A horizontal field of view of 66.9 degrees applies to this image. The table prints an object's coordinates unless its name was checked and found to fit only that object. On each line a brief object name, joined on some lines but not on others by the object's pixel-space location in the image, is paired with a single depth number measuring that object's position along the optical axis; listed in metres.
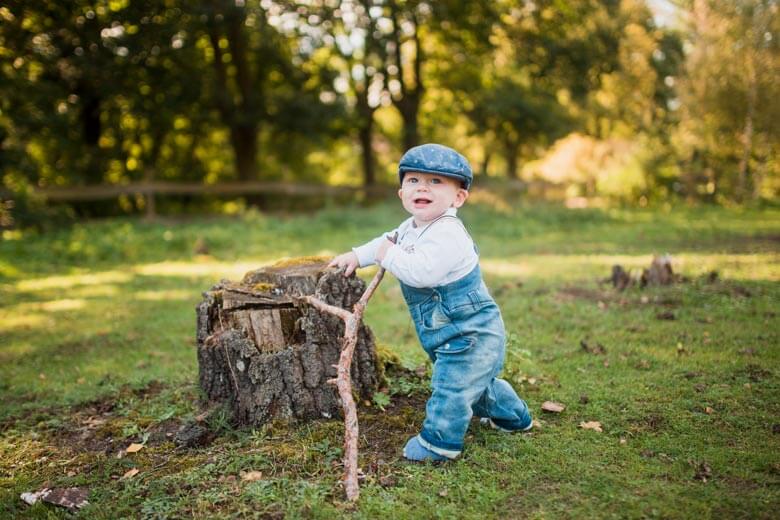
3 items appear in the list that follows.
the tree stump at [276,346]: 3.97
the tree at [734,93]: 15.52
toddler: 3.45
